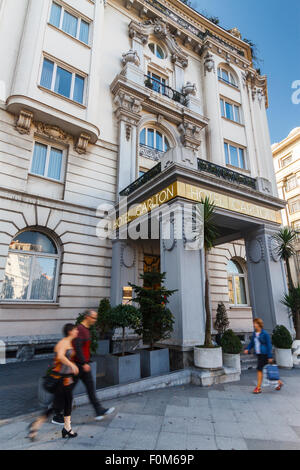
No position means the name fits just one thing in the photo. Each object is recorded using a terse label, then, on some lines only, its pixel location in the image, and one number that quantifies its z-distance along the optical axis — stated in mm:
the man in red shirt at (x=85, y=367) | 4348
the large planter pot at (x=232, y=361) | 7660
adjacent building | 32388
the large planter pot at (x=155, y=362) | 6852
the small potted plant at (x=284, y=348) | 8805
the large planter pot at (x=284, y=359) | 8781
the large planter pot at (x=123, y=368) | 6220
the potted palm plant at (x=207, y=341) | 7043
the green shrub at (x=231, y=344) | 7805
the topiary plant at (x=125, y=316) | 6395
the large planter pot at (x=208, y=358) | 7020
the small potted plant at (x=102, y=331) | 9969
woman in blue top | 6238
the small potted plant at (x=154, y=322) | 6930
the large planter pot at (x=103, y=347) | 9923
